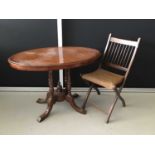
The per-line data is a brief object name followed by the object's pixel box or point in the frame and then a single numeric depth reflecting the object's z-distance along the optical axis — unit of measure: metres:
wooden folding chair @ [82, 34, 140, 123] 2.26
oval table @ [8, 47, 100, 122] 2.02
